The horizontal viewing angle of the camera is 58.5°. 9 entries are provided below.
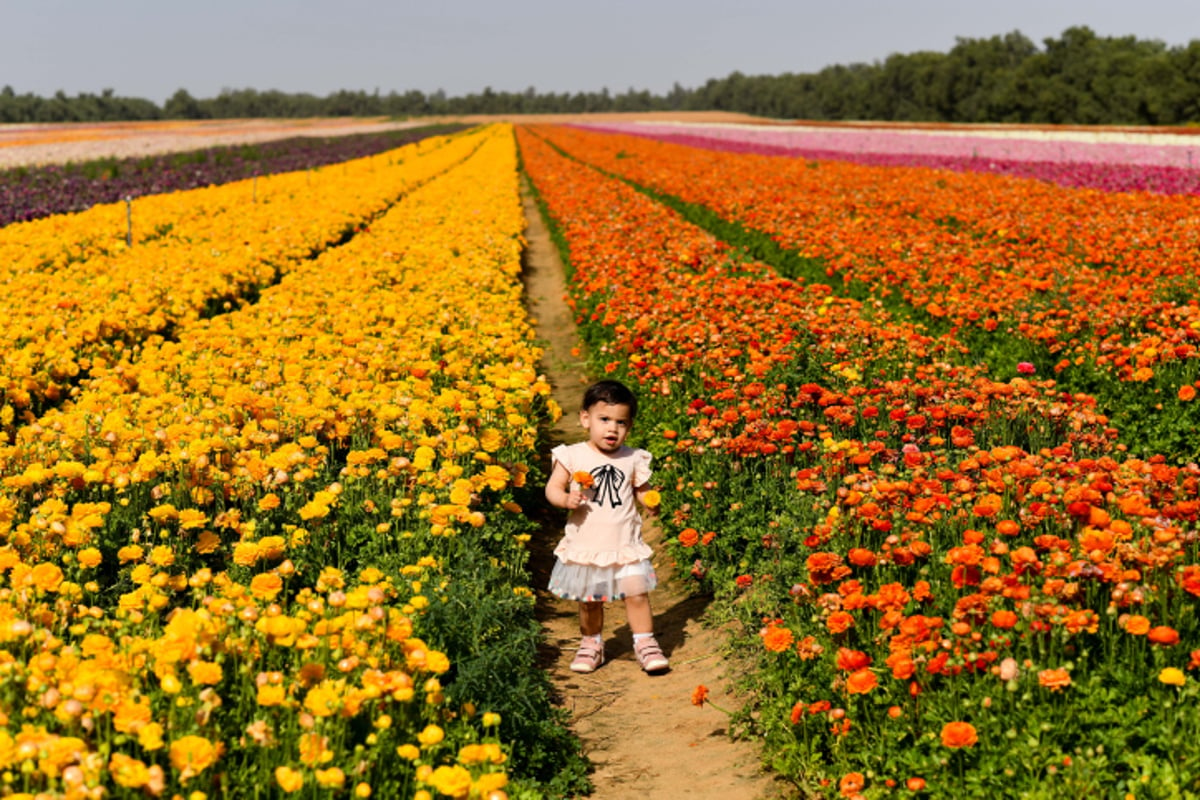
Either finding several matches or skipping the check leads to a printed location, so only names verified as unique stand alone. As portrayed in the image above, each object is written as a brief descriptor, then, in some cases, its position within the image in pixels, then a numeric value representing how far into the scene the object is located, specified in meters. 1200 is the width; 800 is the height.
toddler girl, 5.80
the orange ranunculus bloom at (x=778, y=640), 4.58
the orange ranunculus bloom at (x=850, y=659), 4.11
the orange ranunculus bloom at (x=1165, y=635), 3.76
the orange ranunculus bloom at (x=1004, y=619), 3.91
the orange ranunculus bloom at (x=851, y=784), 3.93
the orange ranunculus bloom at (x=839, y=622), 4.35
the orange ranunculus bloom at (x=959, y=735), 3.59
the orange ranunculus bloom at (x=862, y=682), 3.98
